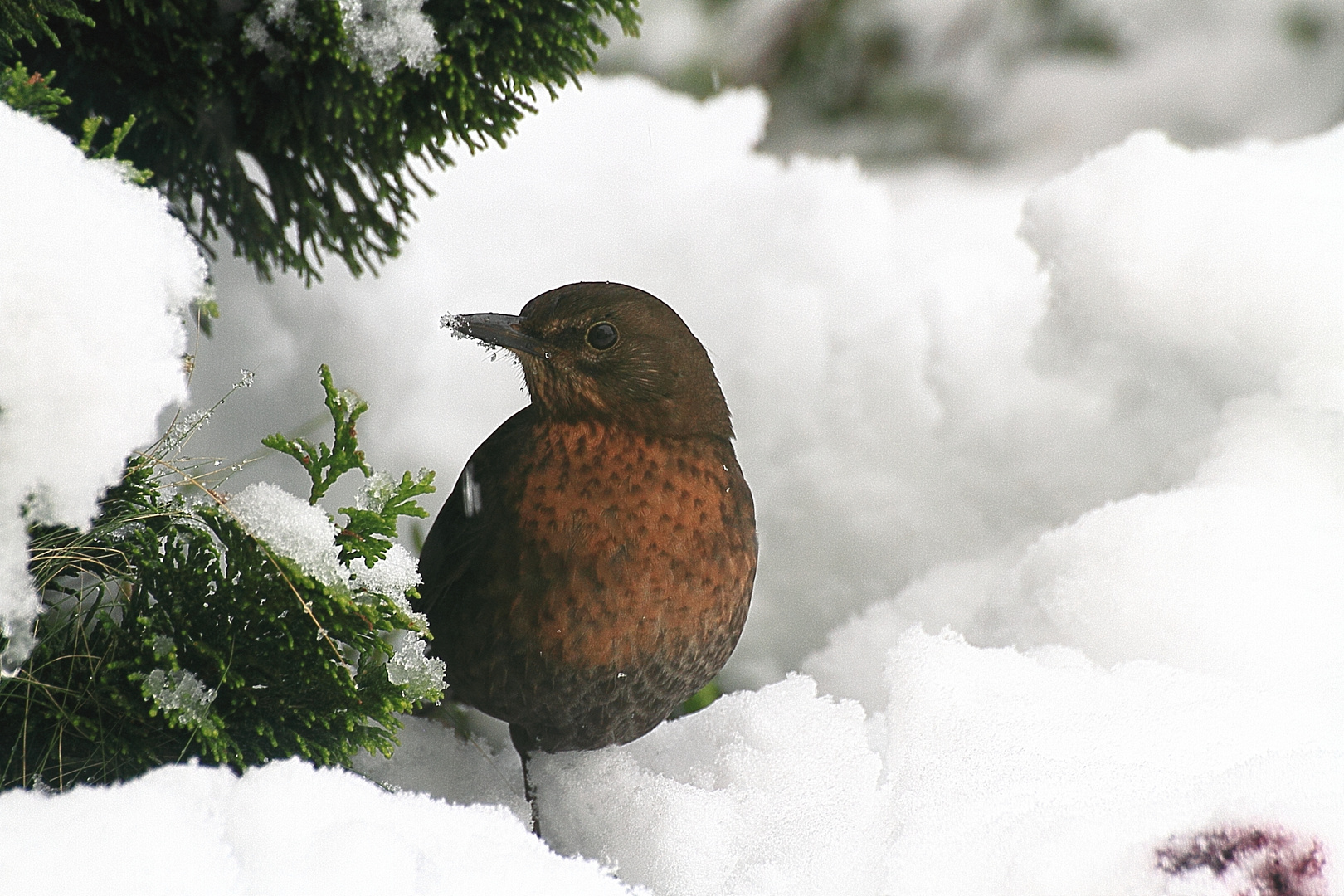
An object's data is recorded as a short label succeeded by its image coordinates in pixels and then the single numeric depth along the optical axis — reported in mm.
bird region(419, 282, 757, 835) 4577
